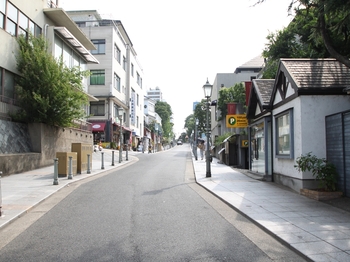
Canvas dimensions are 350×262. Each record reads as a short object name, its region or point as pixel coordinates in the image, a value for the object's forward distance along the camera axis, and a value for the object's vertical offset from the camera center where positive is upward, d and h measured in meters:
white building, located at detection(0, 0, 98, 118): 17.25 +7.69
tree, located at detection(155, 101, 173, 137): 116.44 +12.82
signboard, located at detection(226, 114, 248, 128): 18.94 +1.61
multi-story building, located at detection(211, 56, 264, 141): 48.58 +11.40
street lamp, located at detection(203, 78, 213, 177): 15.49 +2.61
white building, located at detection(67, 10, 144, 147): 40.62 +9.91
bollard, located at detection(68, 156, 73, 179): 13.72 -1.03
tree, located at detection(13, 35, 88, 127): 17.96 +3.47
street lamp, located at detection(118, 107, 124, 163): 23.94 +2.51
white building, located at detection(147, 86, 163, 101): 164.64 +28.40
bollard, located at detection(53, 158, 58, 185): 12.06 -1.03
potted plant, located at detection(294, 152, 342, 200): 8.82 -0.77
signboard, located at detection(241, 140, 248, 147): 22.09 +0.35
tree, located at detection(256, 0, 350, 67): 7.02 +3.24
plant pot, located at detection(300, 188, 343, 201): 8.79 -1.28
